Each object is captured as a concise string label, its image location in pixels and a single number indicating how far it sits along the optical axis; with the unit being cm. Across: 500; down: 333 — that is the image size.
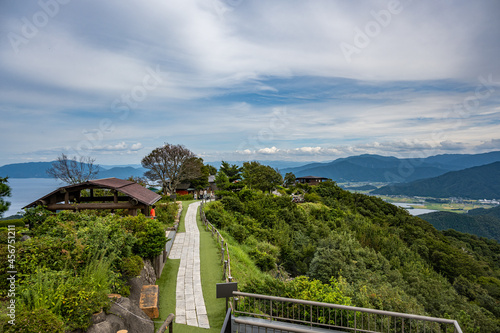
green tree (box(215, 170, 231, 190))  4717
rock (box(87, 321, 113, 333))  489
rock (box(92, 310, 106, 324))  504
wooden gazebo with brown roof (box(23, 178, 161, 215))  1164
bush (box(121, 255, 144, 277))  747
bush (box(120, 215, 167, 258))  938
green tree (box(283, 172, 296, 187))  7188
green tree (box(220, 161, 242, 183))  5647
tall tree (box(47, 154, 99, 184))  3259
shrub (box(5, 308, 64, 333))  389
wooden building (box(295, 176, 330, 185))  8385
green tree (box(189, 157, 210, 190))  5046
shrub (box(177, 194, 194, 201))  4160
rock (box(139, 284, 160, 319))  675
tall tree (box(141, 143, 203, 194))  4169
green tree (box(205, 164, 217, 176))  7162
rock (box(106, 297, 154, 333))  560
